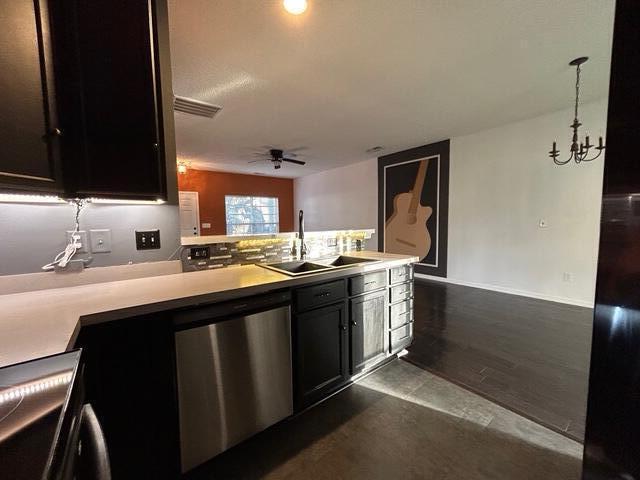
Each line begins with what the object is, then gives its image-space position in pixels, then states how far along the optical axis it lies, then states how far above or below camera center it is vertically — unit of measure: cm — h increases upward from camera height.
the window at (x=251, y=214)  757 +26
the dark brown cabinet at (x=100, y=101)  103 +56
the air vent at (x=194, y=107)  311 +148
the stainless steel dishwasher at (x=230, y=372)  123 -77
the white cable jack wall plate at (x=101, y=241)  148 -9
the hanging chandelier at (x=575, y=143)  243 +82
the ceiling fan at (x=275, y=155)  535 +144
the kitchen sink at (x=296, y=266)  204 -36
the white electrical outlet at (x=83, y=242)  144 -10
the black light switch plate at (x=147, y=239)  159 -9
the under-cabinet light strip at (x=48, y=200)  124 +13
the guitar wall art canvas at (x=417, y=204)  496 +34
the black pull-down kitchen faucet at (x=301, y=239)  226 -15
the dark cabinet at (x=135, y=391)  104 -71
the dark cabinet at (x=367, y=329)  189 -83
